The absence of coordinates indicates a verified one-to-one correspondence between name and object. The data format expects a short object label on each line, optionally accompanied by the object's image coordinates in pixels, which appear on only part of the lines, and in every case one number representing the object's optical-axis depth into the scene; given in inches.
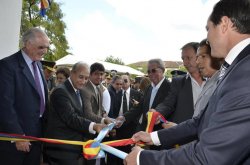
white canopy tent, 611.8
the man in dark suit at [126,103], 286.0
